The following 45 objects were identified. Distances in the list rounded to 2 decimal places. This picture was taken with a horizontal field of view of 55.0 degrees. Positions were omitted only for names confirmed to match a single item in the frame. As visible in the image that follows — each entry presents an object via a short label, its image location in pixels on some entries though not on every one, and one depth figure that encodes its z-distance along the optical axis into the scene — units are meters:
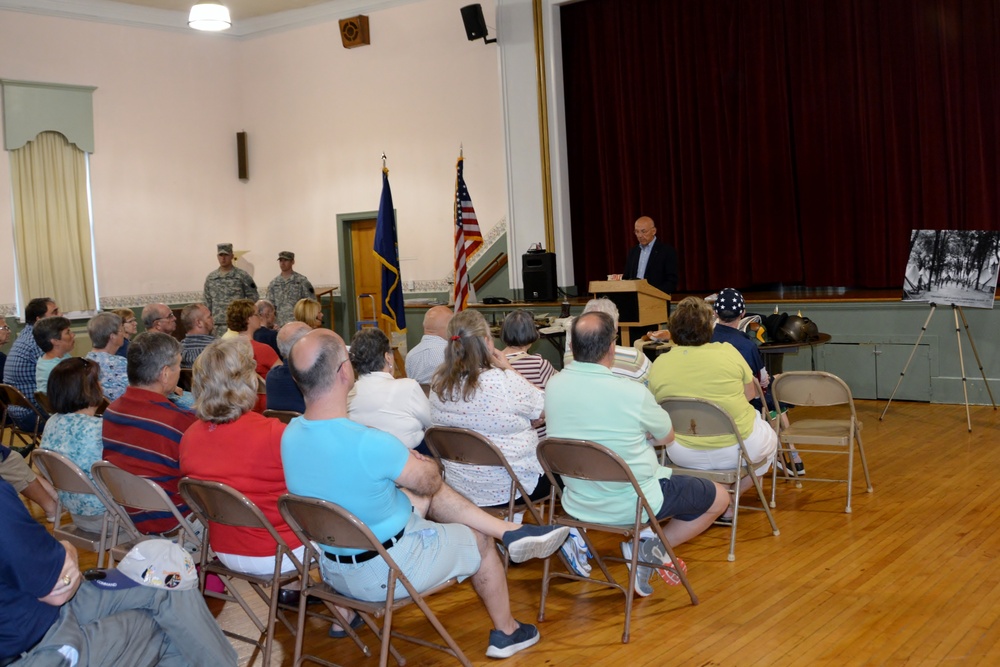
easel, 6.65
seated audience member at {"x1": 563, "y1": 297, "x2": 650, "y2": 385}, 4.76
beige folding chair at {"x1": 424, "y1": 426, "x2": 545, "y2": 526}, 3.80
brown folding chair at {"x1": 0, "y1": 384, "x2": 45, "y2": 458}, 6.04
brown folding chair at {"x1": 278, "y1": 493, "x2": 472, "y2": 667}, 2.79
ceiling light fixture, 8.74
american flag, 9.47
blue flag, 8.93
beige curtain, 10.75
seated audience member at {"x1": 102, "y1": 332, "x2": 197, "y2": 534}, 3.73
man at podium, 8.66
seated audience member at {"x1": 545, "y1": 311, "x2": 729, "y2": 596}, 3.58
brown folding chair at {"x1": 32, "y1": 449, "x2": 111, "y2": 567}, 3.63
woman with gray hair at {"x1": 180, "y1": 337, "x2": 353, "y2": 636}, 3.24
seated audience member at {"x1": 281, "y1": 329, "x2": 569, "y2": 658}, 2.86
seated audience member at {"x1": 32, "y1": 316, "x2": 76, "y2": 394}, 5.88
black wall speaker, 10.27
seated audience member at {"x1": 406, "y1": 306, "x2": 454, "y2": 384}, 5.07
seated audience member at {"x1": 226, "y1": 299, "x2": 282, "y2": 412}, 6.08
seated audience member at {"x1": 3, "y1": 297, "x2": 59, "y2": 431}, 6.54
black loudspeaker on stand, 9.95
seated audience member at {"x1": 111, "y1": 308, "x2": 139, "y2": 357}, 7.00
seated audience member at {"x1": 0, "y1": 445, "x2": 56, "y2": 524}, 4.36
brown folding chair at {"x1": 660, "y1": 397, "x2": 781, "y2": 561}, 4.17
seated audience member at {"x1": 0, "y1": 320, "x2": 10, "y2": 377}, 7.39
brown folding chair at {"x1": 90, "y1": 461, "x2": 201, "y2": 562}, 3.34
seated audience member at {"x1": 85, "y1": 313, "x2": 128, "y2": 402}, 5.30
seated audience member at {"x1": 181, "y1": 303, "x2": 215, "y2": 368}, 6.17
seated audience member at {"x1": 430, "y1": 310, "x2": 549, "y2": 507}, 3.96
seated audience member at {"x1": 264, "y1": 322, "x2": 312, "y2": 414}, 4.81
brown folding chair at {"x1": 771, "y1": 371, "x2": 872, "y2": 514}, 4.79
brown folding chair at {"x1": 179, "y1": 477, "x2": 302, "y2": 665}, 3.00
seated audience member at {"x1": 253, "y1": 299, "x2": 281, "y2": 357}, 7.28
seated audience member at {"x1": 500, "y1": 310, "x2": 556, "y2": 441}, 4.50
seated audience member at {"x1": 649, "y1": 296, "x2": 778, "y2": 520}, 4.35
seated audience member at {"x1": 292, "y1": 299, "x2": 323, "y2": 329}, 6.51
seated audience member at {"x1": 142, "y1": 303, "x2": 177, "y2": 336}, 6.08
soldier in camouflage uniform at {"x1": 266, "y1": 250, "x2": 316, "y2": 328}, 11.73
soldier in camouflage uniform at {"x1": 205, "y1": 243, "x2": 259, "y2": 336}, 11.75
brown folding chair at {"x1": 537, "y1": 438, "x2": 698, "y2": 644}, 3.41
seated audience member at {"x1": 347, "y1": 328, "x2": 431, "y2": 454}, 3.99
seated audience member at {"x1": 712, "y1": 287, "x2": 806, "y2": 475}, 5.02
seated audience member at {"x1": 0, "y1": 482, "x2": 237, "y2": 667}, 2.35
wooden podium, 7.32
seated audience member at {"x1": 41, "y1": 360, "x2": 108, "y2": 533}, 3.98
